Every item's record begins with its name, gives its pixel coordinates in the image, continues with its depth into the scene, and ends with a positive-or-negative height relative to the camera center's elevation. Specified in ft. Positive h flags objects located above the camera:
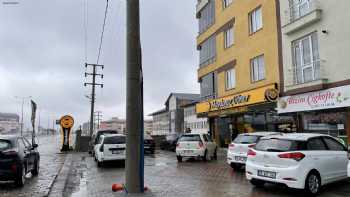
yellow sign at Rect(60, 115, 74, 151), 86.33 -0.58
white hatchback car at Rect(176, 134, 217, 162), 56.95 -3.67
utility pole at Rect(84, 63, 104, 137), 134.10 +18.57
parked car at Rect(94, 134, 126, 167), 50.26 -3.47
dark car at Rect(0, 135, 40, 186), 30.86 -3.07
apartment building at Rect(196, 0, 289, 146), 66.03 +14.03
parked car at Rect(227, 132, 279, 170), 41.93 -2.89
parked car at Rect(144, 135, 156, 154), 79.15 -4.51
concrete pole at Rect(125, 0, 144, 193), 26.14 +1.61
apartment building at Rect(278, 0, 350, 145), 49.47 +9.72
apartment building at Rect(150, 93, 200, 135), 248.52 +10.31
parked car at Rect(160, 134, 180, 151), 90.02 -4.57
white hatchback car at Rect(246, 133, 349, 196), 27.30 -3.20
